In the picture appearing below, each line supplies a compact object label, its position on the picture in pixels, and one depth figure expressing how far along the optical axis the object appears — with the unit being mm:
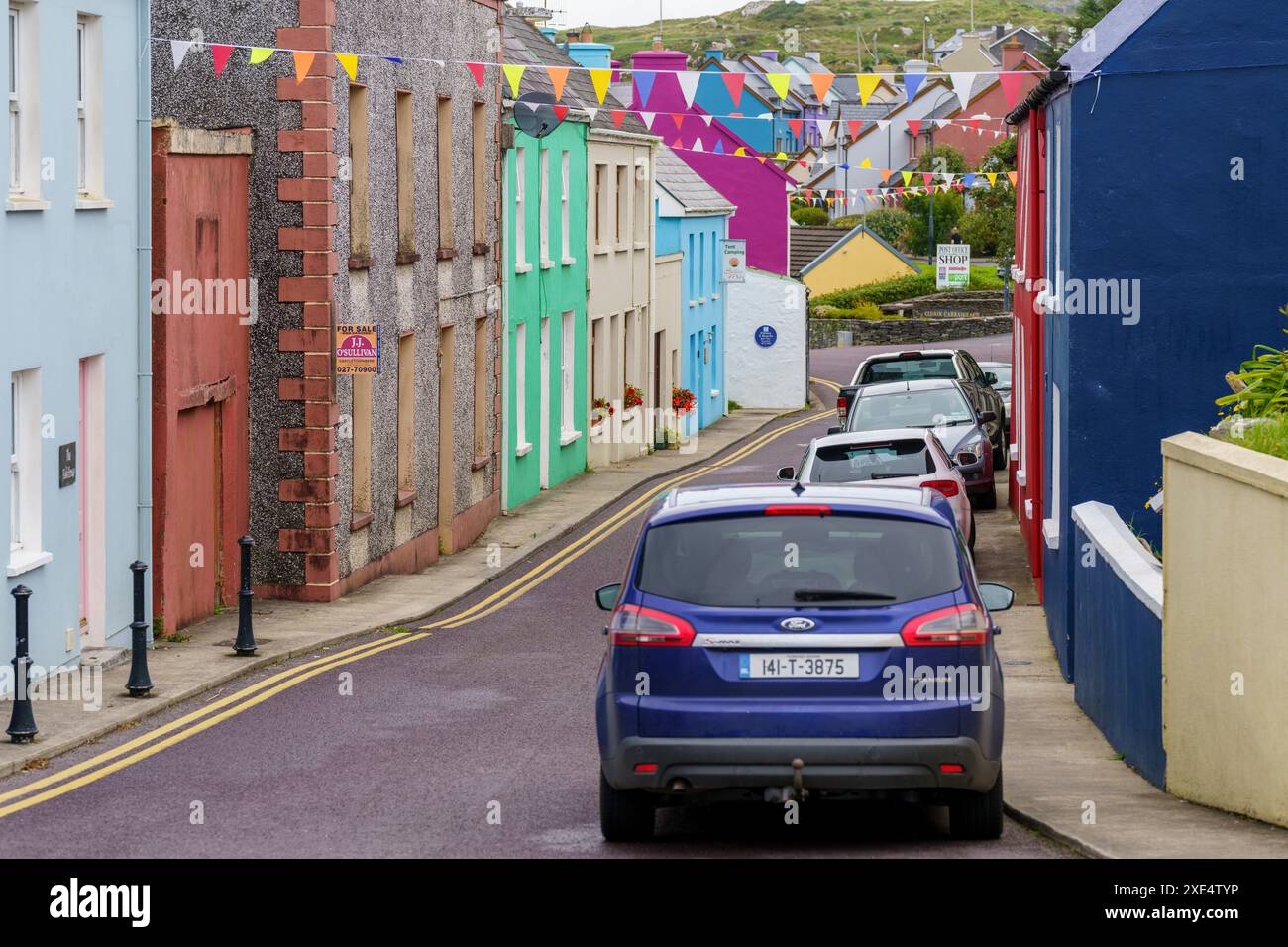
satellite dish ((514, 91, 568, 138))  31891
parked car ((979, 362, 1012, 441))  41938
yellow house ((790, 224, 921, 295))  91375
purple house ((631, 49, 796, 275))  68250
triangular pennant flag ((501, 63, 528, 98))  27438
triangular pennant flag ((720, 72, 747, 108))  24533
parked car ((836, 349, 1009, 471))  35625
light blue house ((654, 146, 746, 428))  48594
